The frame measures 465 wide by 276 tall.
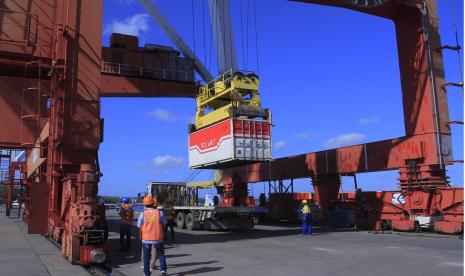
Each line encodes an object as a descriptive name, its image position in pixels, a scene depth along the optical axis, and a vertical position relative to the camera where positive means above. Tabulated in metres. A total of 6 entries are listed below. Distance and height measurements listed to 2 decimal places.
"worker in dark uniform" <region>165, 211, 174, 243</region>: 16.80 -0.65
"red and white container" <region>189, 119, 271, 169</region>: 19.17 +2.53
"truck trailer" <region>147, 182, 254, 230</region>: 20.77 -0.50
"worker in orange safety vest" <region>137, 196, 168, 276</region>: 8.80 -0.54
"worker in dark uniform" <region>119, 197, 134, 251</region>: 13.61 -0.49
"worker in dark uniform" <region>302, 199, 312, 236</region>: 19.50 -0.76
